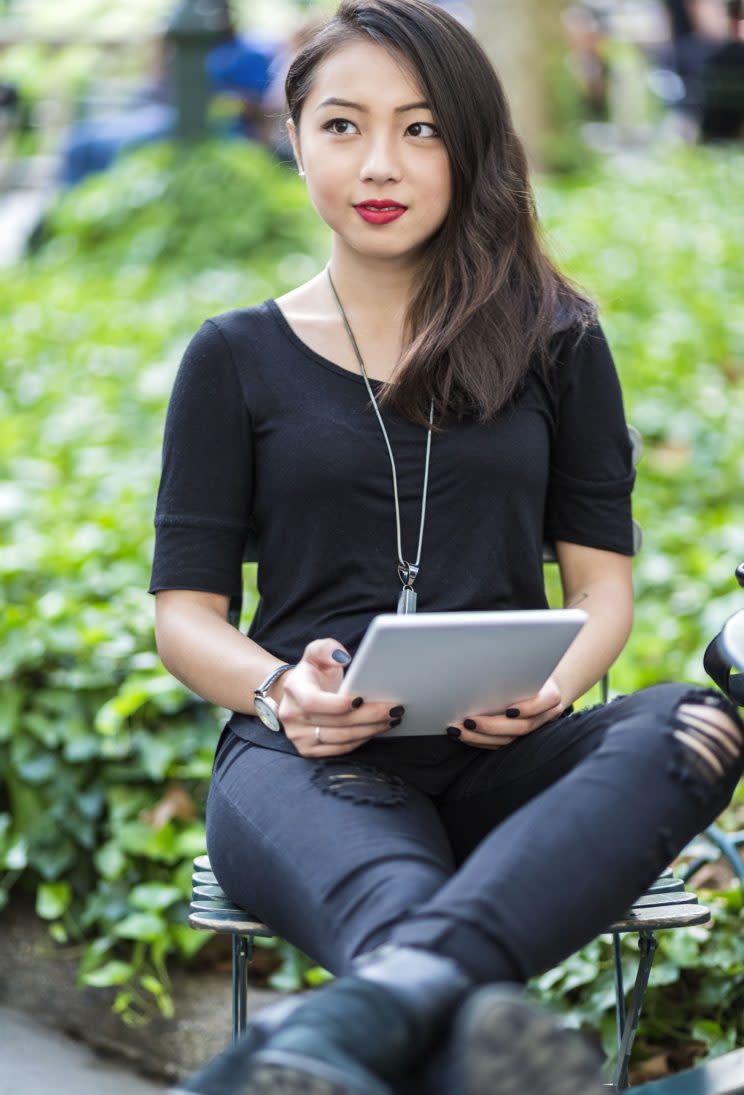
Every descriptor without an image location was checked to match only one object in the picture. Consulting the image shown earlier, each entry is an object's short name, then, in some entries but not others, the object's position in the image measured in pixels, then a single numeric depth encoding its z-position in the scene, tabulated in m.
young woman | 4.07
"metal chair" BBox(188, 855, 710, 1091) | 4.21
